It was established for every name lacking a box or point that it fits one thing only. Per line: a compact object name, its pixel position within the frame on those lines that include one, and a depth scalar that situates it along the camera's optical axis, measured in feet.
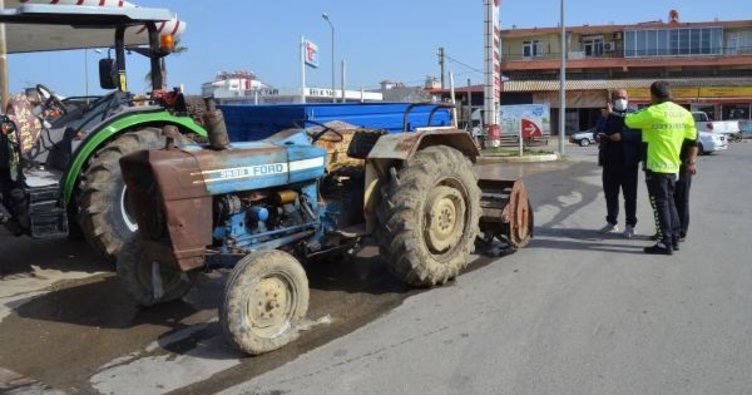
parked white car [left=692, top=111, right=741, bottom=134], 109.95
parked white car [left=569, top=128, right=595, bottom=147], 138.82
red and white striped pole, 102.89
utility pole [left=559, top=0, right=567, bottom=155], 89.68
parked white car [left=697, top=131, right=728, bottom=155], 91.35
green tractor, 22.81
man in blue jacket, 28.37
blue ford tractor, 16.58
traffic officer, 25.25
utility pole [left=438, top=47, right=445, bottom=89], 202.08
